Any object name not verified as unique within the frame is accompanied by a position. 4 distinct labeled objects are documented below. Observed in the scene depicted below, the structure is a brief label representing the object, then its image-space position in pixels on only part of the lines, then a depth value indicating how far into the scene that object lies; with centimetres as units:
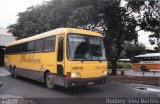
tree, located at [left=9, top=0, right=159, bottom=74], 2122
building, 4632
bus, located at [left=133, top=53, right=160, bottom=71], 4059
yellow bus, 1277
